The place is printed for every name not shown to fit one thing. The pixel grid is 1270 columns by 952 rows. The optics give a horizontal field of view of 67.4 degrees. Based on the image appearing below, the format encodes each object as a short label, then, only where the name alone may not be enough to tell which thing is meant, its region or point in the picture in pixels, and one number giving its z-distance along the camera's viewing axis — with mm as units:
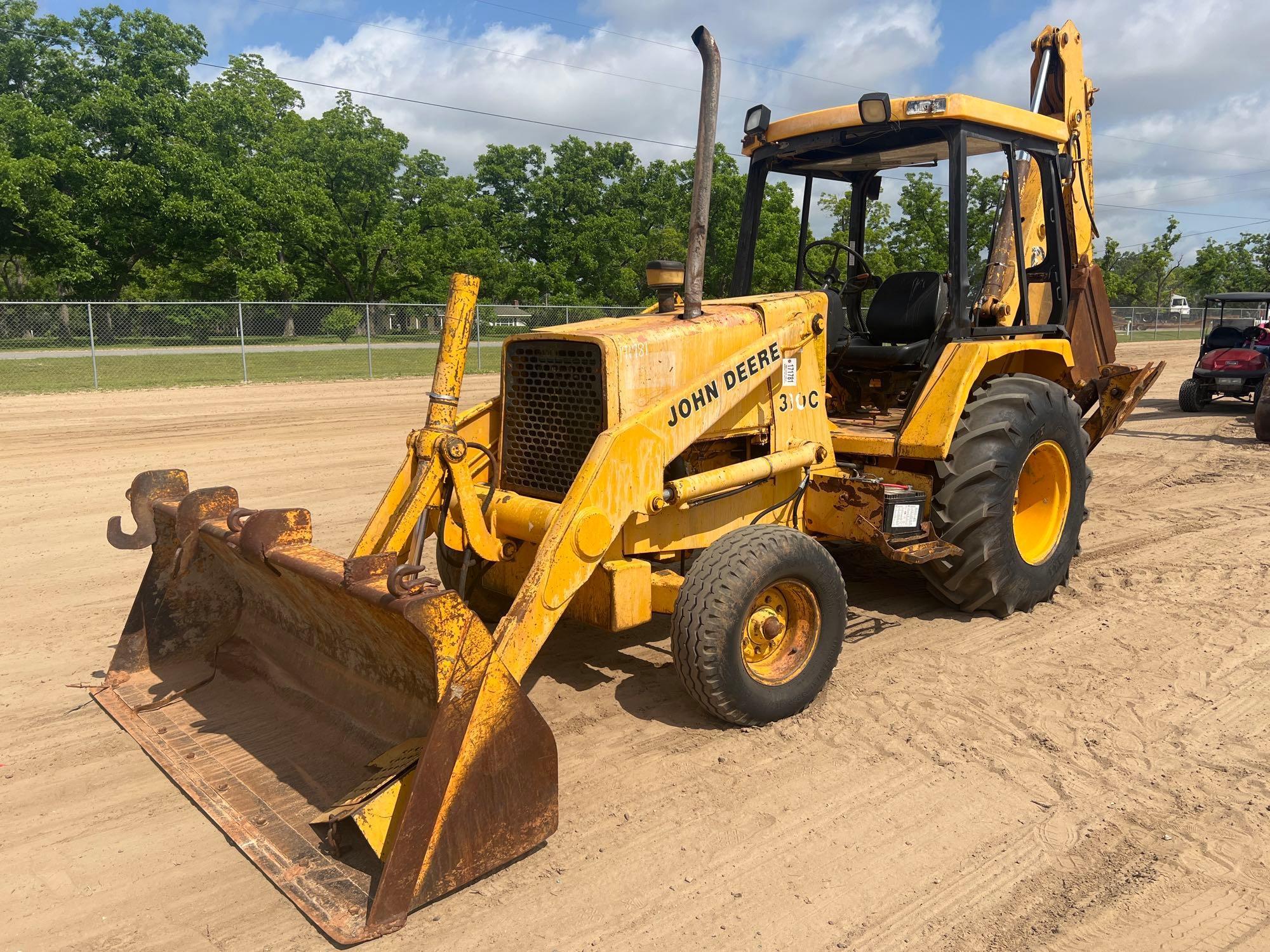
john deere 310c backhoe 3062
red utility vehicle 15578
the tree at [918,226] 23203
